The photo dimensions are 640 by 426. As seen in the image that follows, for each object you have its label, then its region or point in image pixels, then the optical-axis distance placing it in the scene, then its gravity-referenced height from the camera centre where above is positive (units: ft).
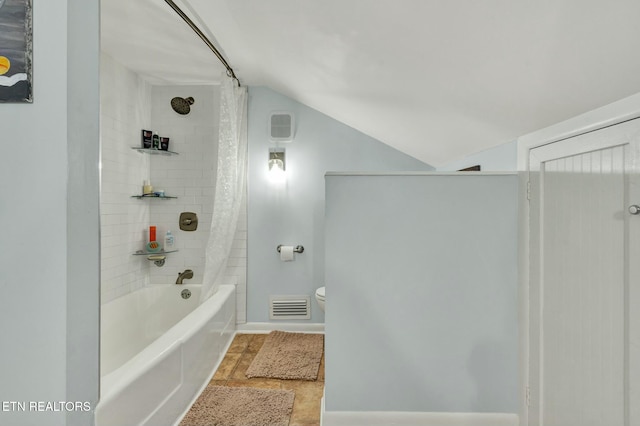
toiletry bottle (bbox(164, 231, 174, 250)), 8.33 -0.67
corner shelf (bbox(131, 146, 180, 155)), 7.29 +1.47
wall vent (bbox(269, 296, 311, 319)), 10.54 -2.93
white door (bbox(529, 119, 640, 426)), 3.63 -0.83
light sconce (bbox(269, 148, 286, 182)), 10.33 +1.54
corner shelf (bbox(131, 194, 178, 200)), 7.55 +0.43
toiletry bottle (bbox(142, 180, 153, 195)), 7.72 +0.62
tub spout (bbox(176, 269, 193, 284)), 8.53 -1.56
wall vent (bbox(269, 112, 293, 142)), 10.39 +2.75
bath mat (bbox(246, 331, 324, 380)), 7.86 -3.72
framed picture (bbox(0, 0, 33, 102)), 2.68 +1.32
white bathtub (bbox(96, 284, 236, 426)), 4.74 -2.40
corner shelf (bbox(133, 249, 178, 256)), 7.67 -0.91
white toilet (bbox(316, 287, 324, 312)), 9.36 -2.32
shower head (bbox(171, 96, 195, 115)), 7.98 +2.70
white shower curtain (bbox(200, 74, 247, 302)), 8.81 +0.54
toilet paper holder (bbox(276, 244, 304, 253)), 10.42 -1.07
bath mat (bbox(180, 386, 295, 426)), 6.07 -3.76
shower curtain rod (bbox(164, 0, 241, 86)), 6.26 +3.91
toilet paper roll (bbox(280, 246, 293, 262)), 10.21 -1.18
